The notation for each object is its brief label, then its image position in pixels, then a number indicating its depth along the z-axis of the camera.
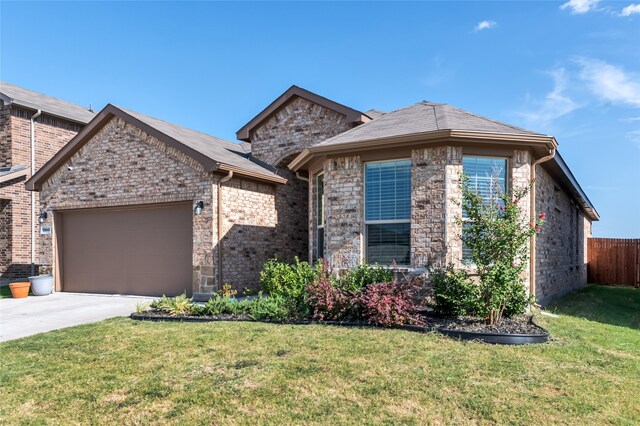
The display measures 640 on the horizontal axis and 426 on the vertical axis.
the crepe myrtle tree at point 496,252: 6.64
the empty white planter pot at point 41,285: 12.45
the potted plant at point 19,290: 11.90
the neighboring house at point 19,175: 15.72
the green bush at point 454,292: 6.91
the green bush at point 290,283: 7.83
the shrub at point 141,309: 8.39
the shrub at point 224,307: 8.23
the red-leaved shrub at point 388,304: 6.82
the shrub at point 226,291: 9.99
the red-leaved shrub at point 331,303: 7.33
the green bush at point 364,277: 7.79
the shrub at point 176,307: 8.32
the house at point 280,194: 8.40
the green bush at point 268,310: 7.61
